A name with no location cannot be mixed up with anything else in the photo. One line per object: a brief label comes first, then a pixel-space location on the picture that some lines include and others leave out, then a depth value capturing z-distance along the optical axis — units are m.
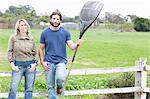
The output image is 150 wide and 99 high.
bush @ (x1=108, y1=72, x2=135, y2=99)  7.75
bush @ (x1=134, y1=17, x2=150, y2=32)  64.99
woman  5.83
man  5.84
